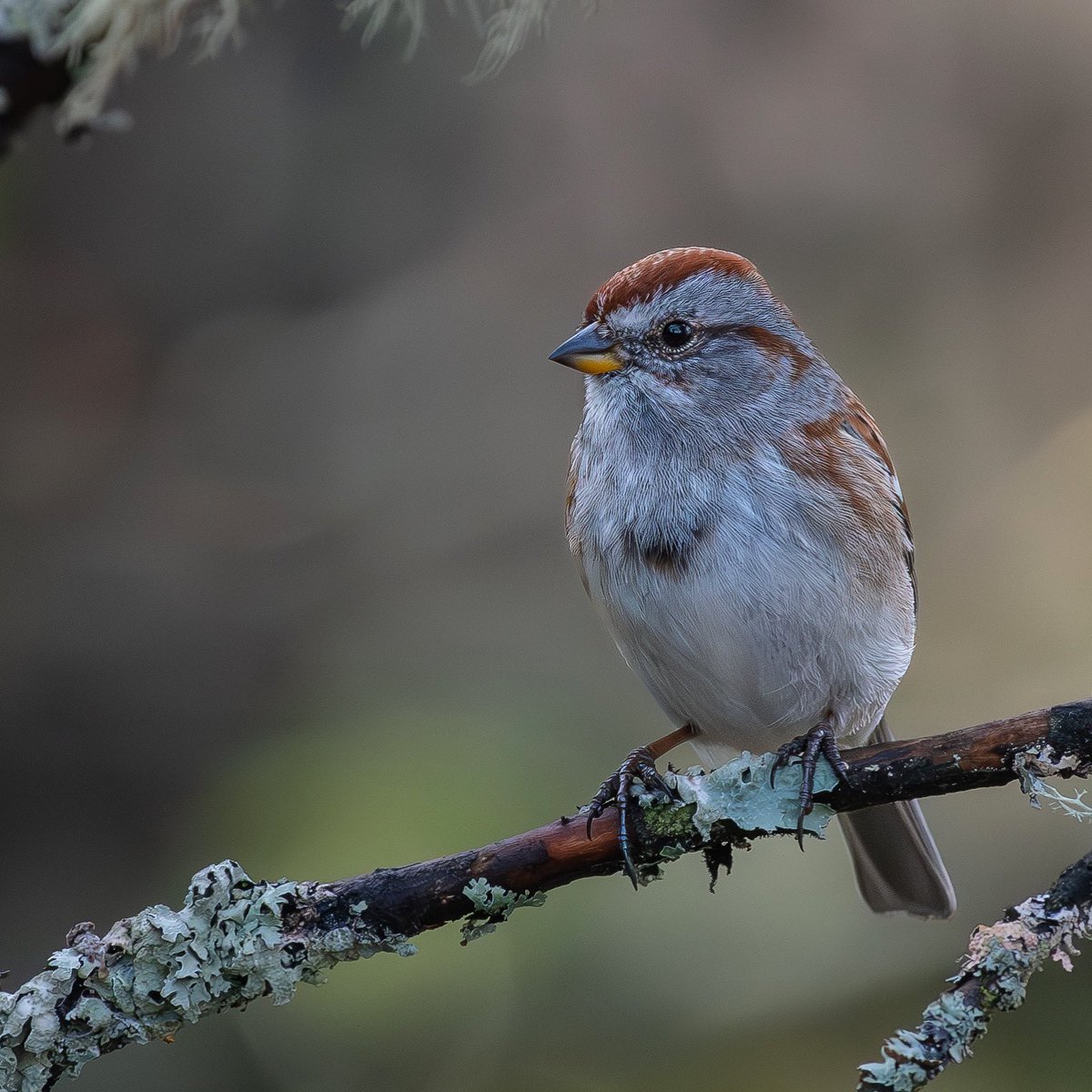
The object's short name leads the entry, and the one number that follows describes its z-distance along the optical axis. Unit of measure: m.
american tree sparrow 5.69
